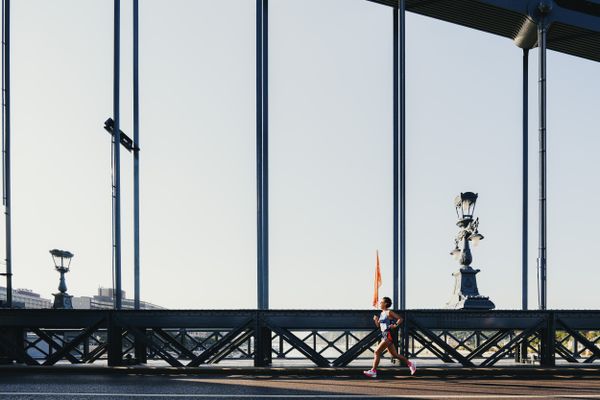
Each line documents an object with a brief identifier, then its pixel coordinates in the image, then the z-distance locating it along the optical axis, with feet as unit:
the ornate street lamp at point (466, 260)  39.60
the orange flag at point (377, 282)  37.35
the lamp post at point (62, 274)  57.47
